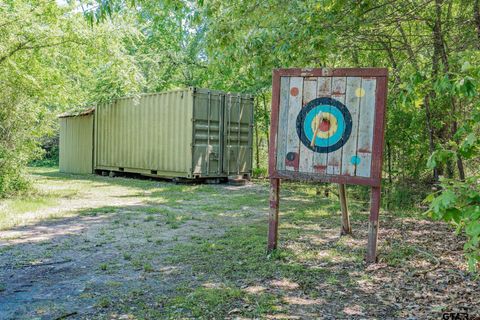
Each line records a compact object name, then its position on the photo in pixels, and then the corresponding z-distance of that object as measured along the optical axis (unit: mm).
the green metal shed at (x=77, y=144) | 18891
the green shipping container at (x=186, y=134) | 13945
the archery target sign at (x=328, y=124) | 4941
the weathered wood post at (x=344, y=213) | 6273
